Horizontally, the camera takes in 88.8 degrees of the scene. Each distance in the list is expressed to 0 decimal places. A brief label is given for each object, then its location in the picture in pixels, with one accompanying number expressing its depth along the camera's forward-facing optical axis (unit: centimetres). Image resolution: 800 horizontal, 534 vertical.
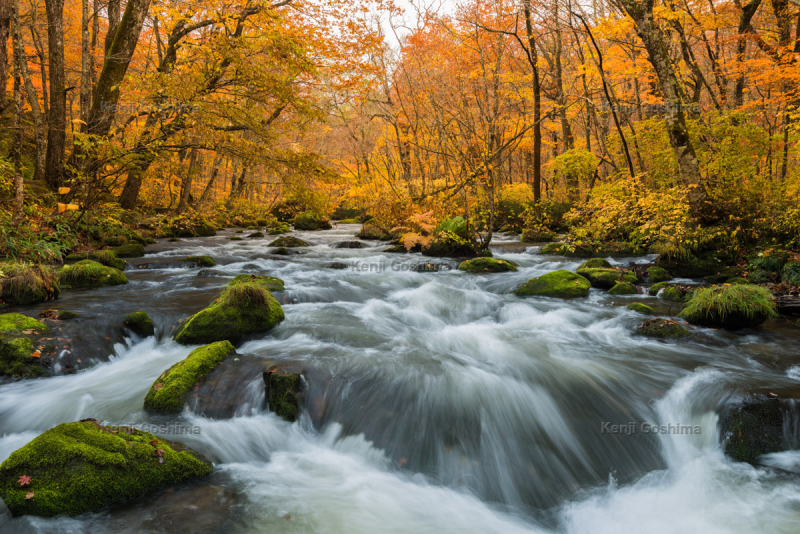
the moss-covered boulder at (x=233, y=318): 573
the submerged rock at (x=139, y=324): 594
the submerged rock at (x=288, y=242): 1526
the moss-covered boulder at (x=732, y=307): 618
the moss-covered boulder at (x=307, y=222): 2356
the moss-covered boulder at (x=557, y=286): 856
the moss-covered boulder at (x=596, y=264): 1002
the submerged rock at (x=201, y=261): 1098
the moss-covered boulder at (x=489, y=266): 1116
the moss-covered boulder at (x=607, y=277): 891
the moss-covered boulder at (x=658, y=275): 922
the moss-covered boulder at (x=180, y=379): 400
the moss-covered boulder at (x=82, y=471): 251
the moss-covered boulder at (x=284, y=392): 416
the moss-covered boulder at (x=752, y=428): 378
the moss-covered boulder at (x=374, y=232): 1731
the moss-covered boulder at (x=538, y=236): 1593
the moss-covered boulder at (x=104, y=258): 979
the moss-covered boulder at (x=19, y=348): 454
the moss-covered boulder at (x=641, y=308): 700
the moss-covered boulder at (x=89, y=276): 795
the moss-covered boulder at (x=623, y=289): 855
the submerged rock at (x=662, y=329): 616
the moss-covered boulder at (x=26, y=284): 644
